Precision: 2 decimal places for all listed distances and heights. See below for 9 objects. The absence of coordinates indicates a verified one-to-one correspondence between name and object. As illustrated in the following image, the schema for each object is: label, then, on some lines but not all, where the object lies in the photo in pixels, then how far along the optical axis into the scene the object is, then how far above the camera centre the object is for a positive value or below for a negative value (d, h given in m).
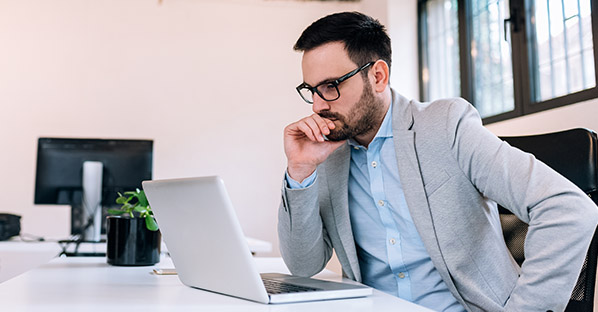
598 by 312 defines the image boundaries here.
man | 1.03 +0.00
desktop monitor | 2.38 +0.11
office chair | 1.15 +0.06
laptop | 0.84 -0.09
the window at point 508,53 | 2.46 +0.78
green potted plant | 1.37 -0.11
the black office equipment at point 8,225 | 2.64 -0.16
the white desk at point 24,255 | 2.19 -0.25
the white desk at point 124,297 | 0.81 -0.17
